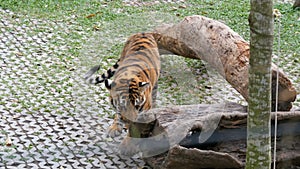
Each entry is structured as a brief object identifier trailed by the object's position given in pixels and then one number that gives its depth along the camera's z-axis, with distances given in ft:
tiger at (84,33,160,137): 24.92
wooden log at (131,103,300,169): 21.68
